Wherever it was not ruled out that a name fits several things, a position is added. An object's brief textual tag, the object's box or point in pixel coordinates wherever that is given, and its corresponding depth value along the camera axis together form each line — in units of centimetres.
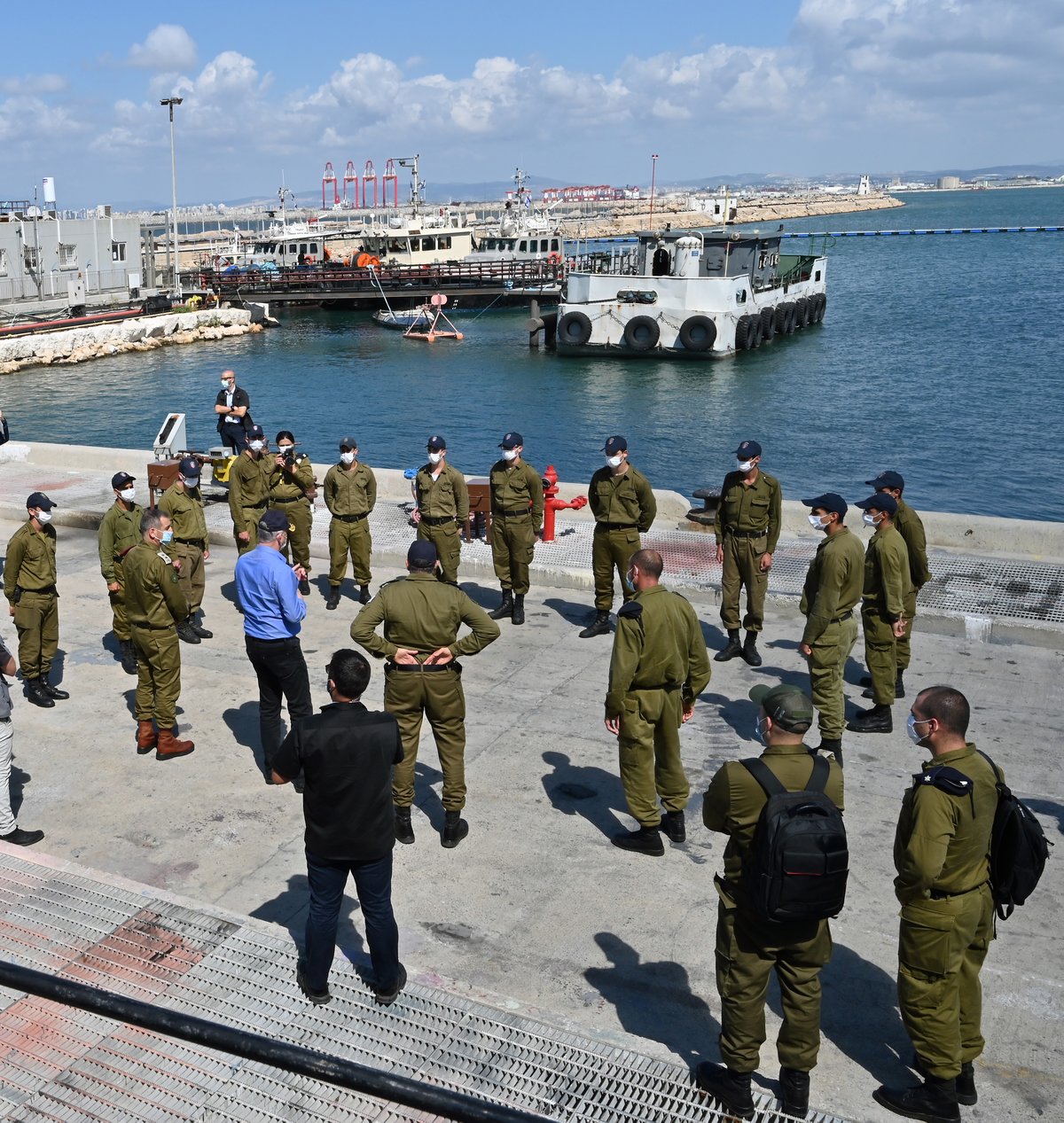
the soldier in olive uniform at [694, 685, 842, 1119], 395
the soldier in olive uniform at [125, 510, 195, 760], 720
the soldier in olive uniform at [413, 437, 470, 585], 973
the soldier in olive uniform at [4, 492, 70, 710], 809
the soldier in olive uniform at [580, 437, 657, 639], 915
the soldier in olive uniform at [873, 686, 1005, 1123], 399
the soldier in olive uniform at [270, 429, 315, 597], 1048
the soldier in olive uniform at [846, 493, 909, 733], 738
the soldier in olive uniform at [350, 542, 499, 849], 587
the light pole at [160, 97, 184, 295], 5088
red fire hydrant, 1176
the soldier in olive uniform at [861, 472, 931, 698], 804
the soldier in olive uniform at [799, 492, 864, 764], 711
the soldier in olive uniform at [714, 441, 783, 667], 874
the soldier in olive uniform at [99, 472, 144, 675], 877
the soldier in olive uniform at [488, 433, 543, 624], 977
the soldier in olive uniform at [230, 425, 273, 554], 1027
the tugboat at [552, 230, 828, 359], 4022
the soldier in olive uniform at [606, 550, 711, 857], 586
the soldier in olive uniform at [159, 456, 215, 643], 955
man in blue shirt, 677
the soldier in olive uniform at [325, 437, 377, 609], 1014
